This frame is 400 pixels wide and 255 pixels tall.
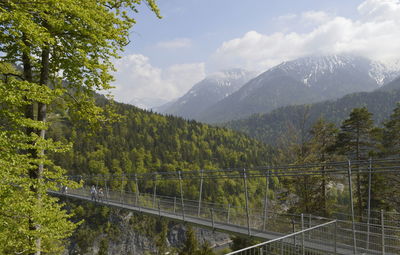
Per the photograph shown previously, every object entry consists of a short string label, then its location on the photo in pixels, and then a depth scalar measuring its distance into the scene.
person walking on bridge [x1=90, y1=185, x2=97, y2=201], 23.73
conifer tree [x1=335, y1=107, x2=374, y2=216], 21.55
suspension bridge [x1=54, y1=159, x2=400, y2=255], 9.11
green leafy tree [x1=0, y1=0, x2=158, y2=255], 5.98
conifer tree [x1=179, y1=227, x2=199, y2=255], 35.38
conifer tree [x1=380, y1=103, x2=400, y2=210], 19.56
